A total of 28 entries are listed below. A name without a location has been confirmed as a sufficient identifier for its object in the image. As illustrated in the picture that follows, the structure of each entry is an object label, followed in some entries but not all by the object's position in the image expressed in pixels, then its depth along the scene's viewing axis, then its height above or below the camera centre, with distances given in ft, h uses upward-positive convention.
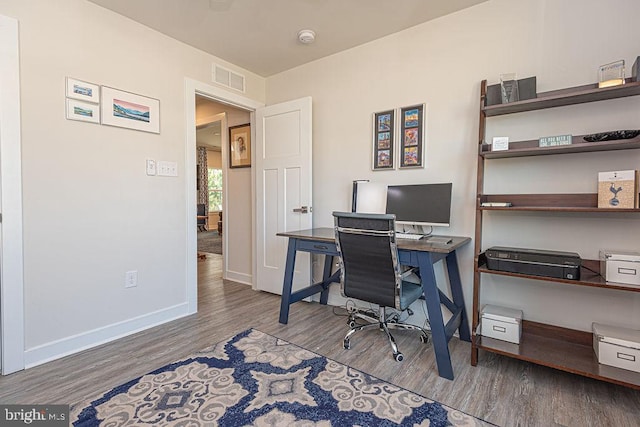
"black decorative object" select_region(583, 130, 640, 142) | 5.27 +1.19
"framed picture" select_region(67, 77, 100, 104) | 6.95 +2.50
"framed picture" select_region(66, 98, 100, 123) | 6.96 +2.02
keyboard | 7.50 -0.87
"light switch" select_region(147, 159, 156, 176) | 8.42 +0.87
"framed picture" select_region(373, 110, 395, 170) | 8.89 +1.80
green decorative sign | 5.77 +1.18
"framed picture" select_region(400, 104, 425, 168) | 8.36 +1.79
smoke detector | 8.59 +4.68
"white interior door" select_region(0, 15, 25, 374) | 6.05 -0.11
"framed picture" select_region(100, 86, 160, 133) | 7.52 +2.28
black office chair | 6.29 -1.41
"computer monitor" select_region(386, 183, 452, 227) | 7.46 -0.07
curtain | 31.09 +2.16
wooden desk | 6.06 -1.91
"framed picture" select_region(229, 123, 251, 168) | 12.68 +2.26
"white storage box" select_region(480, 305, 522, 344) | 6.33 -2.58
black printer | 5.55 -1.15
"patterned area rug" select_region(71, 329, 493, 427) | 4.82 -3.46
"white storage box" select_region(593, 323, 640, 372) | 5.22 -2.53
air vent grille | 10.11 +4.15
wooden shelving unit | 5.36 -0.97
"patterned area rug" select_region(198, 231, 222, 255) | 20.89 -3.36
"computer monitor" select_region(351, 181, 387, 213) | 8.69 +0.10
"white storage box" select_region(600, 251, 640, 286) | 5.16 -1.12
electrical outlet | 8.03 -2.13
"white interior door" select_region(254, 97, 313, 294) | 10.30 +0.53
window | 32.88 +1.09
